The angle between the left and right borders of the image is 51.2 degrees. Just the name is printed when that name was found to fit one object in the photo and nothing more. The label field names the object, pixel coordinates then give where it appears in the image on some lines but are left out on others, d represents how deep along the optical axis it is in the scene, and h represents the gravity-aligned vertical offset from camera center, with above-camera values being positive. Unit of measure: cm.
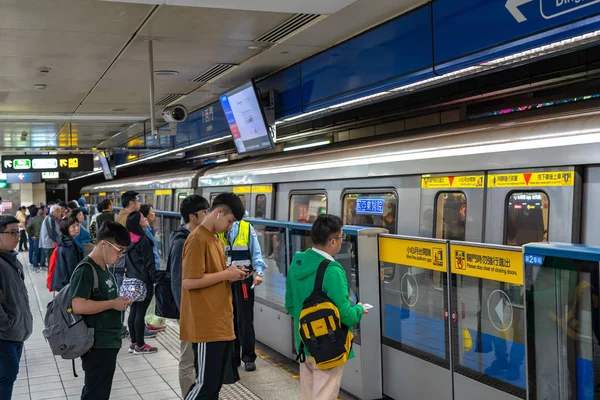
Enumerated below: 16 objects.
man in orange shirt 405 -72
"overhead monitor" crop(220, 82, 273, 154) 827 +96
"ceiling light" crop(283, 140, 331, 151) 1305 +95
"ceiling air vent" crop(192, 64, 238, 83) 813 +160
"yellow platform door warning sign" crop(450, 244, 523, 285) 381 -51
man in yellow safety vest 612 -96
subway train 402 -25
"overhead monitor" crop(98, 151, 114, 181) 1852 +81
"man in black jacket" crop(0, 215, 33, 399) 425 -79
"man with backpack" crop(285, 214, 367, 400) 358 -70
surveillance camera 934 +116
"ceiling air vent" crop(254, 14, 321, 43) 587 +160
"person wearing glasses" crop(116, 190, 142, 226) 803 -14
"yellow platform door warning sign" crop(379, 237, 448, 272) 445 -51
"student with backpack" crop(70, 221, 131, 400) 375 -69
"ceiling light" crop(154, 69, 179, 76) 829 +159
